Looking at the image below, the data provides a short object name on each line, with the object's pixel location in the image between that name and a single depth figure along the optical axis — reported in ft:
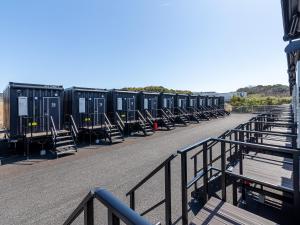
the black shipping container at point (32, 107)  29.63
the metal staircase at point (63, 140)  29.37
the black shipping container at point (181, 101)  70.64
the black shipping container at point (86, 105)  38.55
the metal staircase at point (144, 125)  47.35
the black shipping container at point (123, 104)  46.09
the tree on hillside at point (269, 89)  271.28
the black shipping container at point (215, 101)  104.64
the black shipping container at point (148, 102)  54.39
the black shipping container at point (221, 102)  111.28
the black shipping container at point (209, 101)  96.37
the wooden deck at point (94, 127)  38.99
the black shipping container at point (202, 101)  87.30
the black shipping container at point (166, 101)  62.23
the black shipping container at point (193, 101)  78.87
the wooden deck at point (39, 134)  30.15
